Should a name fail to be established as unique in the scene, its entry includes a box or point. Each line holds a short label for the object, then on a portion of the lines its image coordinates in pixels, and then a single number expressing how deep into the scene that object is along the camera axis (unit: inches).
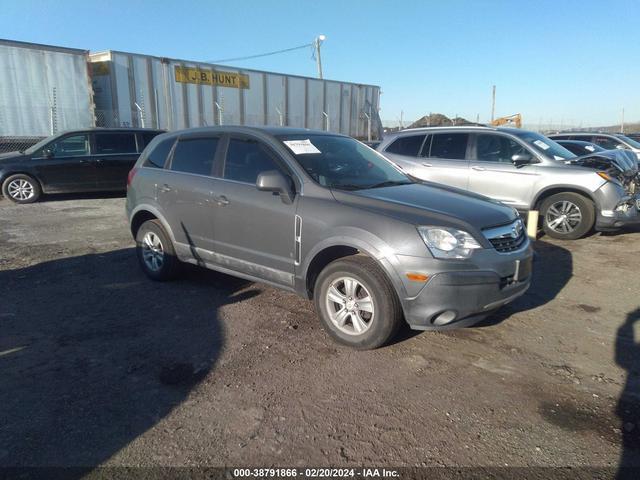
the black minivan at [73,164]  409.4
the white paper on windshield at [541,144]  287.1
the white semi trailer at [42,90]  482.9
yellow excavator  976.9
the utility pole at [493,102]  1763.5
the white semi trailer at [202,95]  555.2
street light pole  1194.6
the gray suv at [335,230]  128.3
